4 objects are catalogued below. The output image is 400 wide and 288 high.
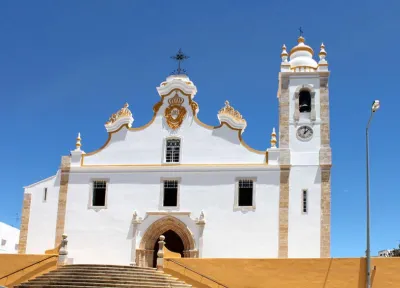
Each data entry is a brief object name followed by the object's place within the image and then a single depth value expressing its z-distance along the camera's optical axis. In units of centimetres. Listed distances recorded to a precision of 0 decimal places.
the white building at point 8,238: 4233
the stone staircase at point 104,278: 1984
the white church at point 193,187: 2475
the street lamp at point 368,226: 1662
